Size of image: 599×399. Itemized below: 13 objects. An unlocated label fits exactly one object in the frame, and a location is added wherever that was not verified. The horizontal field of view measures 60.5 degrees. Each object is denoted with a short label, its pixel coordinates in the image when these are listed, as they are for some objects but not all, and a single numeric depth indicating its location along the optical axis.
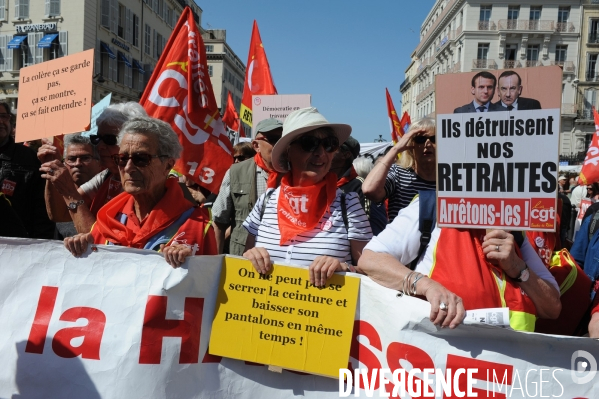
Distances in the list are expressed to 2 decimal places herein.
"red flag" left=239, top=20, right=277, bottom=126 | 6.60
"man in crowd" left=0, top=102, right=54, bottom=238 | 3.41
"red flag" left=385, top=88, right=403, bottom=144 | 8.58
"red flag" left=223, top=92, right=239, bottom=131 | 10.40
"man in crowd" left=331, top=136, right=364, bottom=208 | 4.03
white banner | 2.03
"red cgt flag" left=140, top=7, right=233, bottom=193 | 4.36
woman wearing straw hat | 2.53
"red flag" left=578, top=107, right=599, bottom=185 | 6.29
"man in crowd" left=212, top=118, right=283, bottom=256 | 3.98
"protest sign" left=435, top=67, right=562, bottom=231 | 1.96
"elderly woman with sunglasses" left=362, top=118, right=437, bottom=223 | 3.24
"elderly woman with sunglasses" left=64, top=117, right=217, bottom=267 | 2.58
